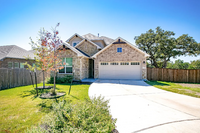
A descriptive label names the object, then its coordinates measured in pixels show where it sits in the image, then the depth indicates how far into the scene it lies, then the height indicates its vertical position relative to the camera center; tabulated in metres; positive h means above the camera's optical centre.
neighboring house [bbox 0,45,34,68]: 14.84 +1.53
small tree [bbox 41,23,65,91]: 6.97 +1.45
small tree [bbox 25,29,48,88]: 7.56 +1.32
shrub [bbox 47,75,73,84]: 12.36 -1.53
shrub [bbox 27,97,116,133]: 2.22 -1.24
